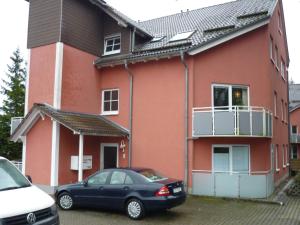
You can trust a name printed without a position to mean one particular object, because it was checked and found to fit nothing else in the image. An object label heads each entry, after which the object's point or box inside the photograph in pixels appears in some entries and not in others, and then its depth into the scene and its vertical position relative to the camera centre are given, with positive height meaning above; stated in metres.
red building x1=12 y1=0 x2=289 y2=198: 15.54 +2.33
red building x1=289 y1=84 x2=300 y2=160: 43.78 +3.14
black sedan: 10.51 -1.40
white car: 5.97 -1.00
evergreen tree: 30.25 +2.86
